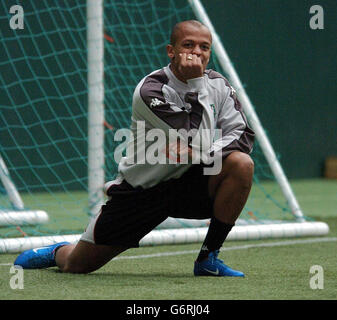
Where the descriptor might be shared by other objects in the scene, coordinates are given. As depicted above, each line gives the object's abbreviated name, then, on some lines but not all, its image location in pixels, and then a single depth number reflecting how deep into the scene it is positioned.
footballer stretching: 7.31
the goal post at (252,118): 11.55
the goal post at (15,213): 11.76
